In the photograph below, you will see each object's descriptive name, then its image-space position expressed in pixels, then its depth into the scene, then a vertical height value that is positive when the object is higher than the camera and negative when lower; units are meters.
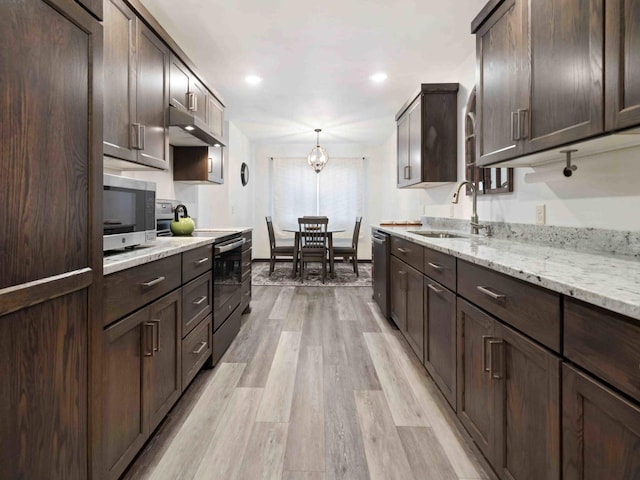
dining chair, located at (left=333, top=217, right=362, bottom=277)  5.61 -0.27
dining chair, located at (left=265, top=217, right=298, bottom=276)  5.56 -0.27
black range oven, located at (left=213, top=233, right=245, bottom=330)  2.40 -0.33
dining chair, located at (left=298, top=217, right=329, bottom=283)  5.18 -0.13
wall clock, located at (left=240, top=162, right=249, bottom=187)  6.17 +1.10
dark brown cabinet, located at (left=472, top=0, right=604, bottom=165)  1.14 +0.64
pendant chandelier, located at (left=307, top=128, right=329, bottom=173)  5.99 +1.32
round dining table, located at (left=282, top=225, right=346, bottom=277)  5.37 -0.28
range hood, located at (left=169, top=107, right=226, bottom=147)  2.26 +0.77
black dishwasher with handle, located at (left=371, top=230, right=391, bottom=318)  3.28 -0.37
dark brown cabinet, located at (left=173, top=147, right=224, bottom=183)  3.23 +0.65
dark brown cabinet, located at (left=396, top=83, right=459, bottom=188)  3.24 +0.96
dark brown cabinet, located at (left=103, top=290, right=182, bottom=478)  1.18 -0.57
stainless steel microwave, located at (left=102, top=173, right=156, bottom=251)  1.42 +0.10
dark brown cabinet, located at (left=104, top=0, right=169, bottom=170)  1.66 +0.78
